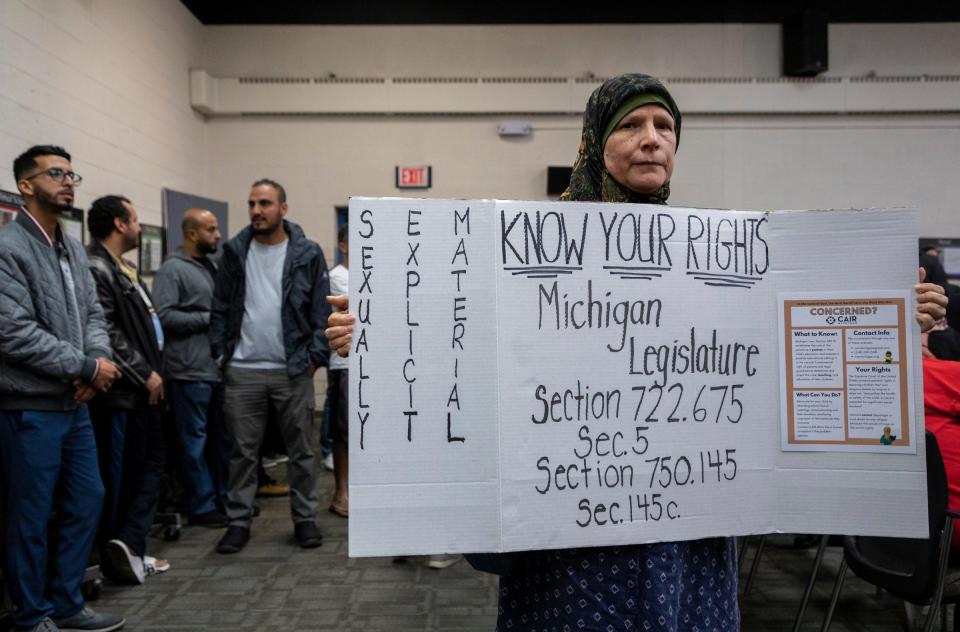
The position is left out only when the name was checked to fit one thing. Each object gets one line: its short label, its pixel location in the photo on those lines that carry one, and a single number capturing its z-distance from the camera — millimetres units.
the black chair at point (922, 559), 1836
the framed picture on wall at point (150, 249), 5414
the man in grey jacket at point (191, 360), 3691
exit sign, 6883
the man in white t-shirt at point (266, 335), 3289
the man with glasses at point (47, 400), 2273
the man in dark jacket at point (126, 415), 2969
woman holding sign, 1021
